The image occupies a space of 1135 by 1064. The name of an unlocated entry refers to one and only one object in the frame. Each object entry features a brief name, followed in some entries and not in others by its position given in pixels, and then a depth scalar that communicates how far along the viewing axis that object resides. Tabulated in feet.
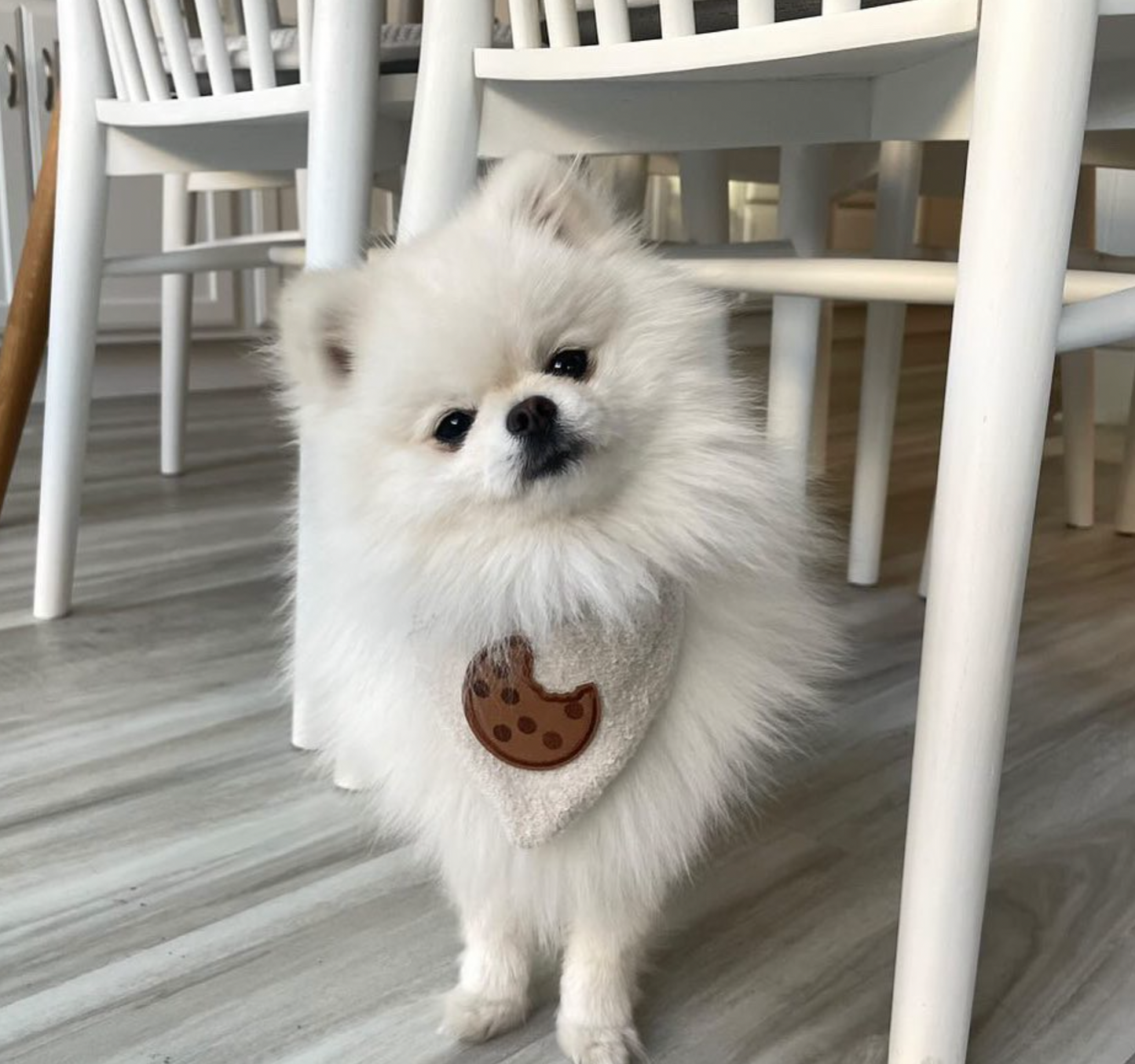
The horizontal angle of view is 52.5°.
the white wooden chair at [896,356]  5.52
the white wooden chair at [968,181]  2.15
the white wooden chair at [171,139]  3.76
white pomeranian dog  2.48
